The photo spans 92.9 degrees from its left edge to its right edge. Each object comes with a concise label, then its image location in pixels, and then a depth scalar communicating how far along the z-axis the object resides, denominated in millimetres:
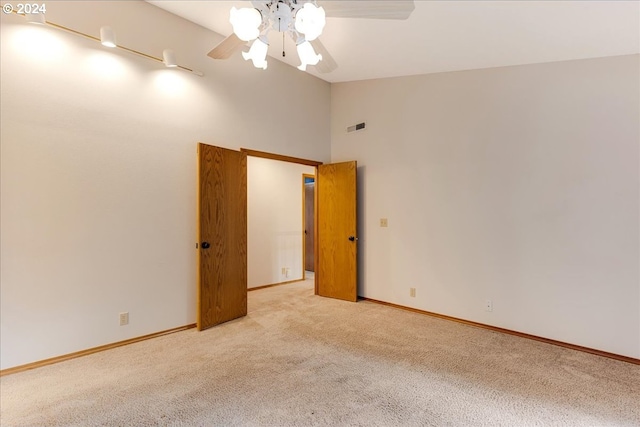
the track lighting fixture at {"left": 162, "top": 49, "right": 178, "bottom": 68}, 3029
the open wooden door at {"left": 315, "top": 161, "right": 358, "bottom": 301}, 4414
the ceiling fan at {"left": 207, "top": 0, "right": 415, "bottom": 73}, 1699
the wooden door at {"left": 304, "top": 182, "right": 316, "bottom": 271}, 6551
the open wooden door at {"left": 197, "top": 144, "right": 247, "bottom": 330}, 3284
